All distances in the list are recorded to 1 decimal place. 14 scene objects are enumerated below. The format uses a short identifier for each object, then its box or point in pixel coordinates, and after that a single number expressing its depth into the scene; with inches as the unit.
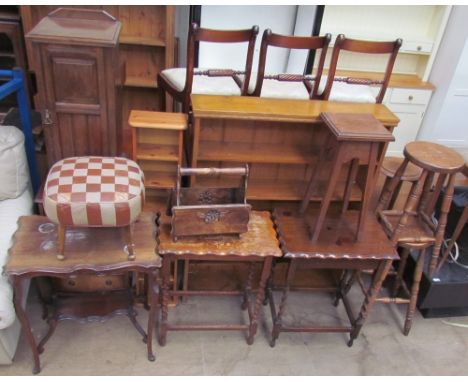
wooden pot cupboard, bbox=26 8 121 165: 68.3
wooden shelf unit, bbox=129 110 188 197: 76.4
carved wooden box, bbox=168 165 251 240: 70.9
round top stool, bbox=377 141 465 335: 75.0
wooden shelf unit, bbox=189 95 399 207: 77.4
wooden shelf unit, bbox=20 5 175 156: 122.6
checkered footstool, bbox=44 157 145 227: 61.7
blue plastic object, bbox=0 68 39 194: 80.0
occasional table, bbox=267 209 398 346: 77.0
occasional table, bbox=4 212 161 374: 66.2
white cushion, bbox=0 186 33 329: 68.8
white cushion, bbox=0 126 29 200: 79.5
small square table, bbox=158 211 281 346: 72.7
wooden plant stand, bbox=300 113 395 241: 69.1
